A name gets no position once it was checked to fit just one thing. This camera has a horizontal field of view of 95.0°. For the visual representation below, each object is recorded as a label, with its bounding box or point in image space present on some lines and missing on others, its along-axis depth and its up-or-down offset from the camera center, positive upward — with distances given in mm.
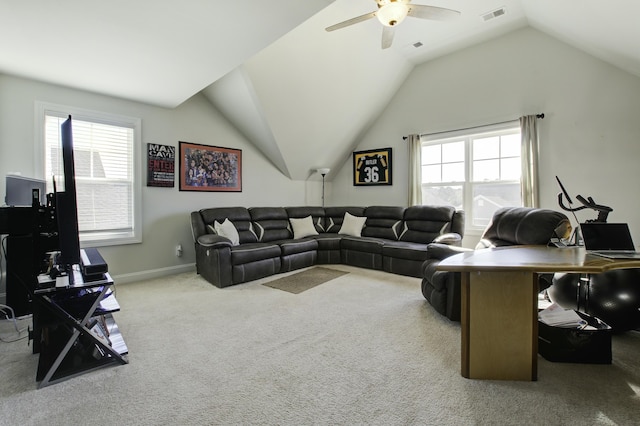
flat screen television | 1845 +12
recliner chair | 2537 -319
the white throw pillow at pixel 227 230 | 4113 -279
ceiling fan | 2490 +1754
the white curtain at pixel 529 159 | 3955 +678
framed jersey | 5559 +850
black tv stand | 1780 -780
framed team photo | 4355 +679
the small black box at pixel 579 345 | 1880 -884
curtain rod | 3945 +1274
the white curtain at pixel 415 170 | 5062 +689
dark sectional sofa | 3744 -462
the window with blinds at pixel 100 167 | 3305 +546
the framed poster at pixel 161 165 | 4016 +650
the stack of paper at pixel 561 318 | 2027 -788
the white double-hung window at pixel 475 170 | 4305 +625
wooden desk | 1726 -667
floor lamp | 5660 +767
